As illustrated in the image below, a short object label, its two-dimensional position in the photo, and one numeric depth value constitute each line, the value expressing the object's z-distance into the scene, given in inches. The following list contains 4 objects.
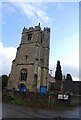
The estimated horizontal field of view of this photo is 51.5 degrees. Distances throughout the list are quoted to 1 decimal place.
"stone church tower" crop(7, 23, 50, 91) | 738.4
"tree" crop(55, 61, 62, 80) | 1149.6
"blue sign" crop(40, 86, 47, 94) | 758.4
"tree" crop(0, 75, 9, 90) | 915.5
